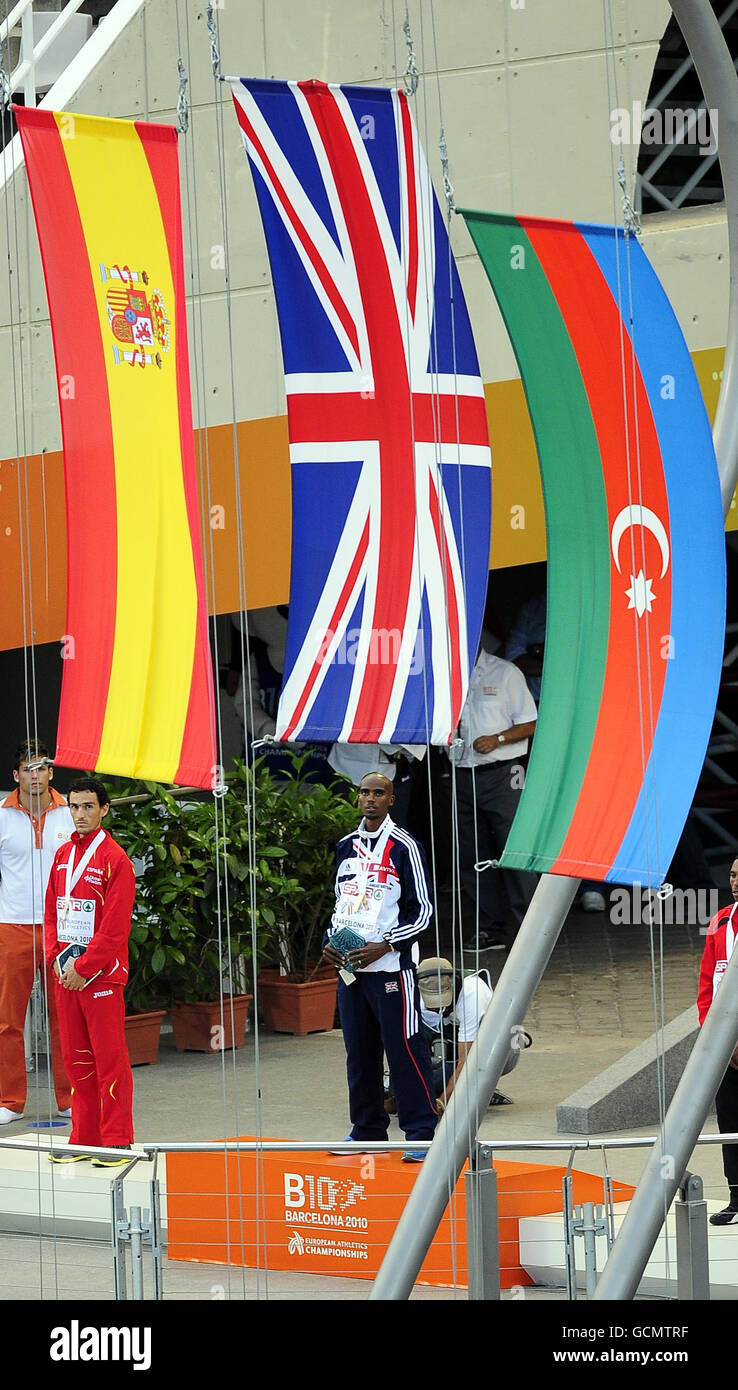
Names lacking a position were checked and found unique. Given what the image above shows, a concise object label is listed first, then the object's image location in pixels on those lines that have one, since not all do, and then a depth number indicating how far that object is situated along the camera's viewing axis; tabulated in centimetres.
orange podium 1581
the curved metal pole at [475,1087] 1297
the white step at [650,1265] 1468
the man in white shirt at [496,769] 2641
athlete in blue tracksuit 1814
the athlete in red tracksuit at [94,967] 1822
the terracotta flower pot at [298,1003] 2453
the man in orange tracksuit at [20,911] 2077
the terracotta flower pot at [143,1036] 2333
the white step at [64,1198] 1633
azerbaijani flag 1272
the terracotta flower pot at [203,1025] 2369
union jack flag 1301
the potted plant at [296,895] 2444
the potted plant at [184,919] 2341
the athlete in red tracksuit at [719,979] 1642
